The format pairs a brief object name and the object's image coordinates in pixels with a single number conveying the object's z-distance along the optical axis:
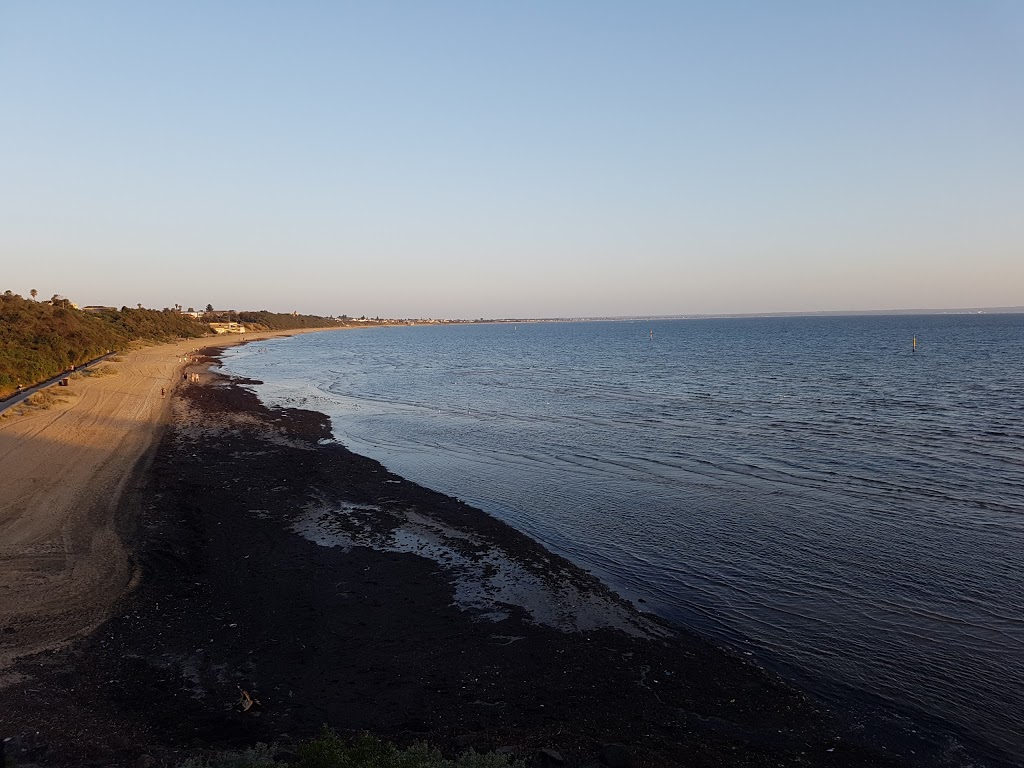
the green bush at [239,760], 6.91
